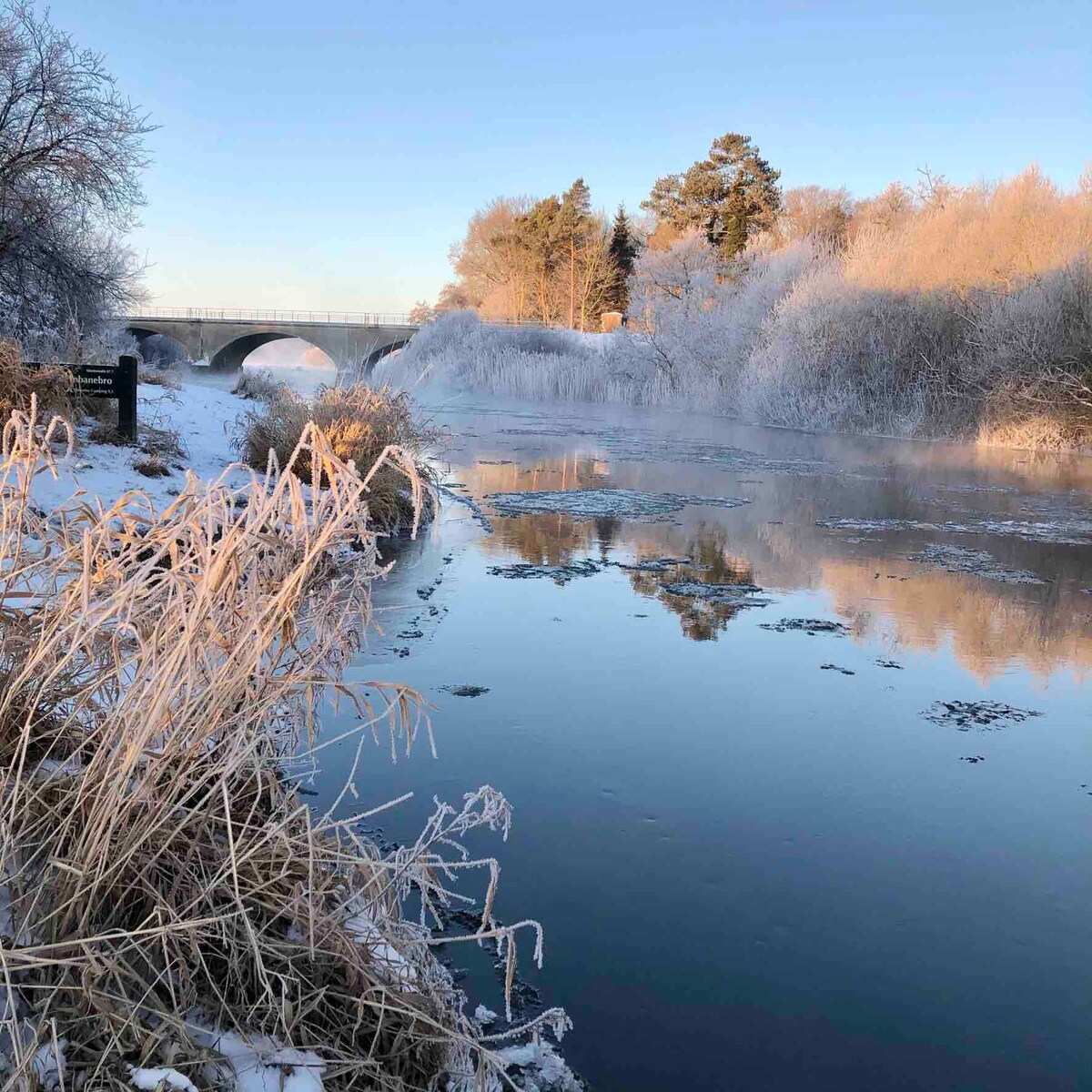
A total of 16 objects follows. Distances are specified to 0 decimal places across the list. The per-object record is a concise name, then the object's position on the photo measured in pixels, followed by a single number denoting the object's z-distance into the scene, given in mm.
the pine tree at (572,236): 55312
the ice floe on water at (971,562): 7434
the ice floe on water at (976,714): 4465
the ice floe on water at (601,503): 10055
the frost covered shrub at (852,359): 21094
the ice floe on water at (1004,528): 9258
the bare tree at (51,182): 15617
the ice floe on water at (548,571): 7098
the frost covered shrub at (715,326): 26438
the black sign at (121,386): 8930
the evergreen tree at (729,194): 47844
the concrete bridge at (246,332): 55656
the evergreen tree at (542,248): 55781
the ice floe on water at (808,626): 5879
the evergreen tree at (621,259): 56969
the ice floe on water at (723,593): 6559
